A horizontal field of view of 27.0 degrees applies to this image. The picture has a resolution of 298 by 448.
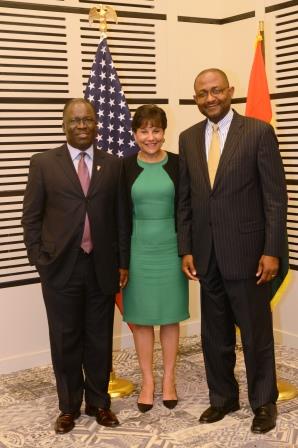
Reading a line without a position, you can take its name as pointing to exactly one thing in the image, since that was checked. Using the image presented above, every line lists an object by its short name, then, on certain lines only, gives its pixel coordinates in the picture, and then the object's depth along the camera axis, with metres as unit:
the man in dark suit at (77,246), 2.95
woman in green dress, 3.14
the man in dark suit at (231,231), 2.84
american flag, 3.72
